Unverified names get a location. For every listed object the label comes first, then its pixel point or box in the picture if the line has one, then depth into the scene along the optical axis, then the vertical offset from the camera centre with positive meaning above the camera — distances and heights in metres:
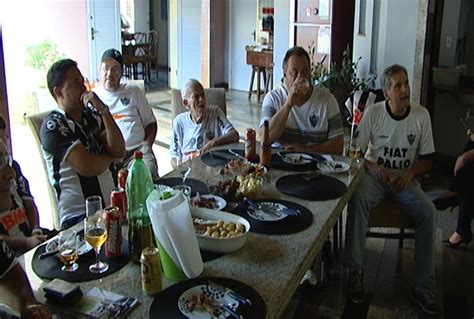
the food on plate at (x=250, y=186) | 2.12 -0.59
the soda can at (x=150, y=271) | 1.41 -0.61
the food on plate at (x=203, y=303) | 1.34 -0.67
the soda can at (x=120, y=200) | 1.78 -0.55
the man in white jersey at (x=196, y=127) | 3.08 -0.55
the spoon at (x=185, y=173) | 2.34 -0.62
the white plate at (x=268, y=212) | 1.92 -0.64
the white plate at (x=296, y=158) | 2.62 -0.61
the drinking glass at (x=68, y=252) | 1.55 -0.63
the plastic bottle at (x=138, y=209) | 1.58 -0.52
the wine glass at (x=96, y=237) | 1.54 -0.58
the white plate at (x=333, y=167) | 2.49 -0.61
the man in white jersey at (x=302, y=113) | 2.92 -0.44
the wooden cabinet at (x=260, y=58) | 8.52 -0.41
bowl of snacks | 1.65 -0.61
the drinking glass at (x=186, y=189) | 1.96 -0.57
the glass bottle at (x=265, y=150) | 2.53 -0.54
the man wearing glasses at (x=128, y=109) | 3.43 -0.50
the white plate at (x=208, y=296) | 1.32 -0.67
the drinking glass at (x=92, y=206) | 1.71 -0.54
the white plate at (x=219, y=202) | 1.99 -0.62
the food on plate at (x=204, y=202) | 1.96 -0.61
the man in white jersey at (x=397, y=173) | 2.77 -0.72
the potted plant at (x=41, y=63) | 6.75 -0.43
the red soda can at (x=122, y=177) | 1.96 -0.52
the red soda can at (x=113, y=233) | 1.61 -0.59
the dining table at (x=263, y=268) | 1.43 -0.67
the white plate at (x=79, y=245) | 1.64 -0.65
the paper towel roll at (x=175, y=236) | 1.42 -0.53
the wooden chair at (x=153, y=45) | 10.79 -0.27
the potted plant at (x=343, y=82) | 5.19 -0.47
